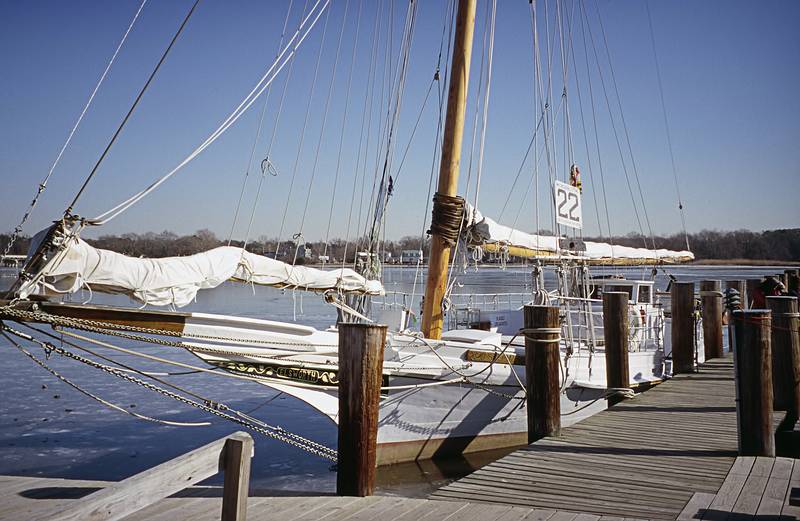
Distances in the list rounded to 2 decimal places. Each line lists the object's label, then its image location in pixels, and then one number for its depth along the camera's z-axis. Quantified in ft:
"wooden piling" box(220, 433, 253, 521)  11.45
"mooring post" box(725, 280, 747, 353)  65.29
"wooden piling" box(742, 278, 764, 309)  67.67
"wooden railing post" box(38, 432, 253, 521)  9.48
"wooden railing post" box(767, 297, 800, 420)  28.63
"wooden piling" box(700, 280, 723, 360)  46.22
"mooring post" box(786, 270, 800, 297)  65.77
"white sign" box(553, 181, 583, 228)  43.27
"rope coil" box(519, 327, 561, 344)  25.77
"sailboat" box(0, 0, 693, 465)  22.61
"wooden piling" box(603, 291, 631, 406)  33.42
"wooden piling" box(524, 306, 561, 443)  25.64
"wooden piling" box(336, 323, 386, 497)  19.84
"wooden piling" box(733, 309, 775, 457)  21.25
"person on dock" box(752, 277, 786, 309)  50.90
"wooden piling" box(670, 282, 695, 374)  40.24
